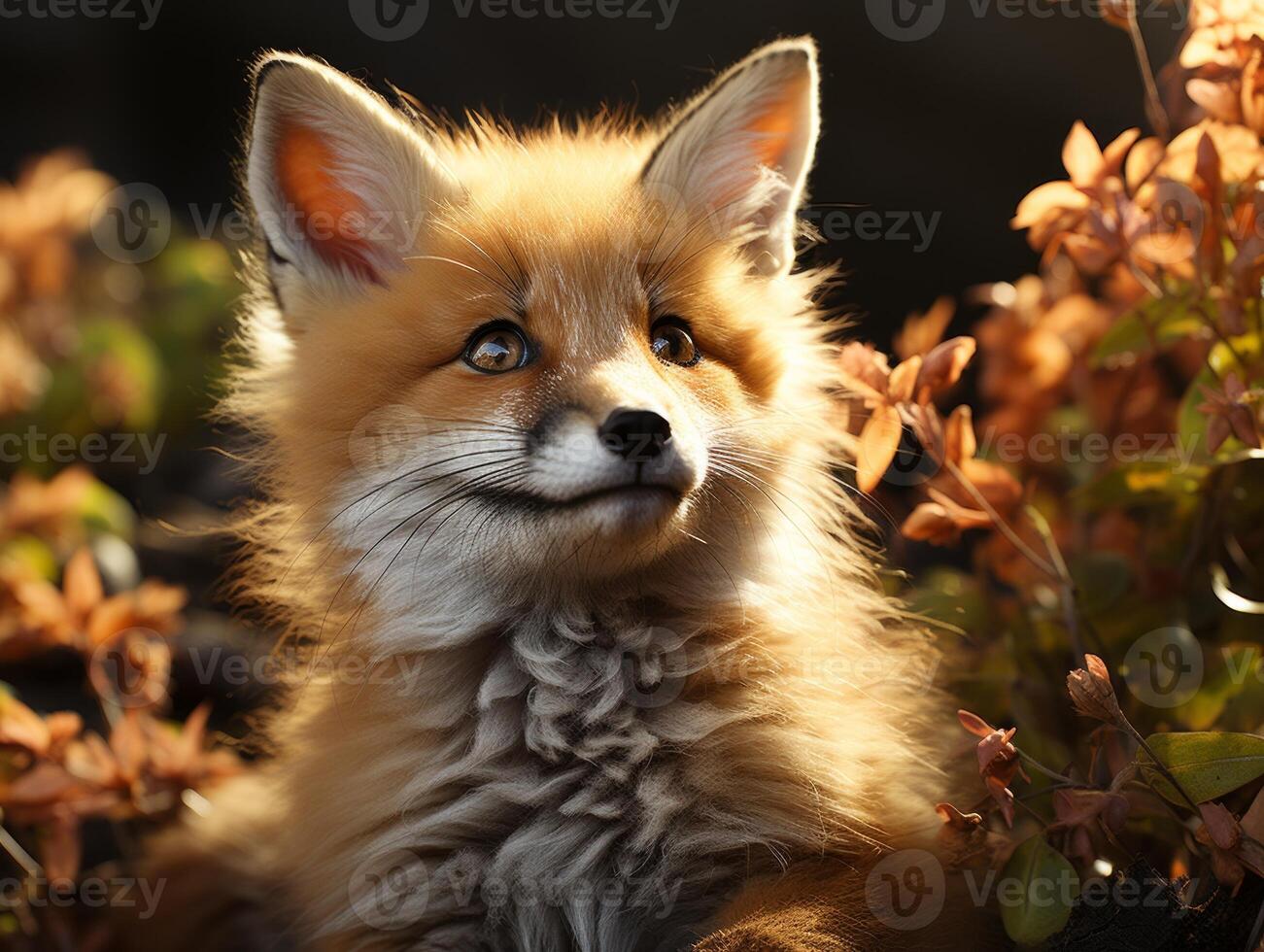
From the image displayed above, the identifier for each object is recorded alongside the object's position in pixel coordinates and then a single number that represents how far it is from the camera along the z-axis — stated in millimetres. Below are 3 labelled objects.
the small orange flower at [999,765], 1192
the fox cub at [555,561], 1214
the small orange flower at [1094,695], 1184
